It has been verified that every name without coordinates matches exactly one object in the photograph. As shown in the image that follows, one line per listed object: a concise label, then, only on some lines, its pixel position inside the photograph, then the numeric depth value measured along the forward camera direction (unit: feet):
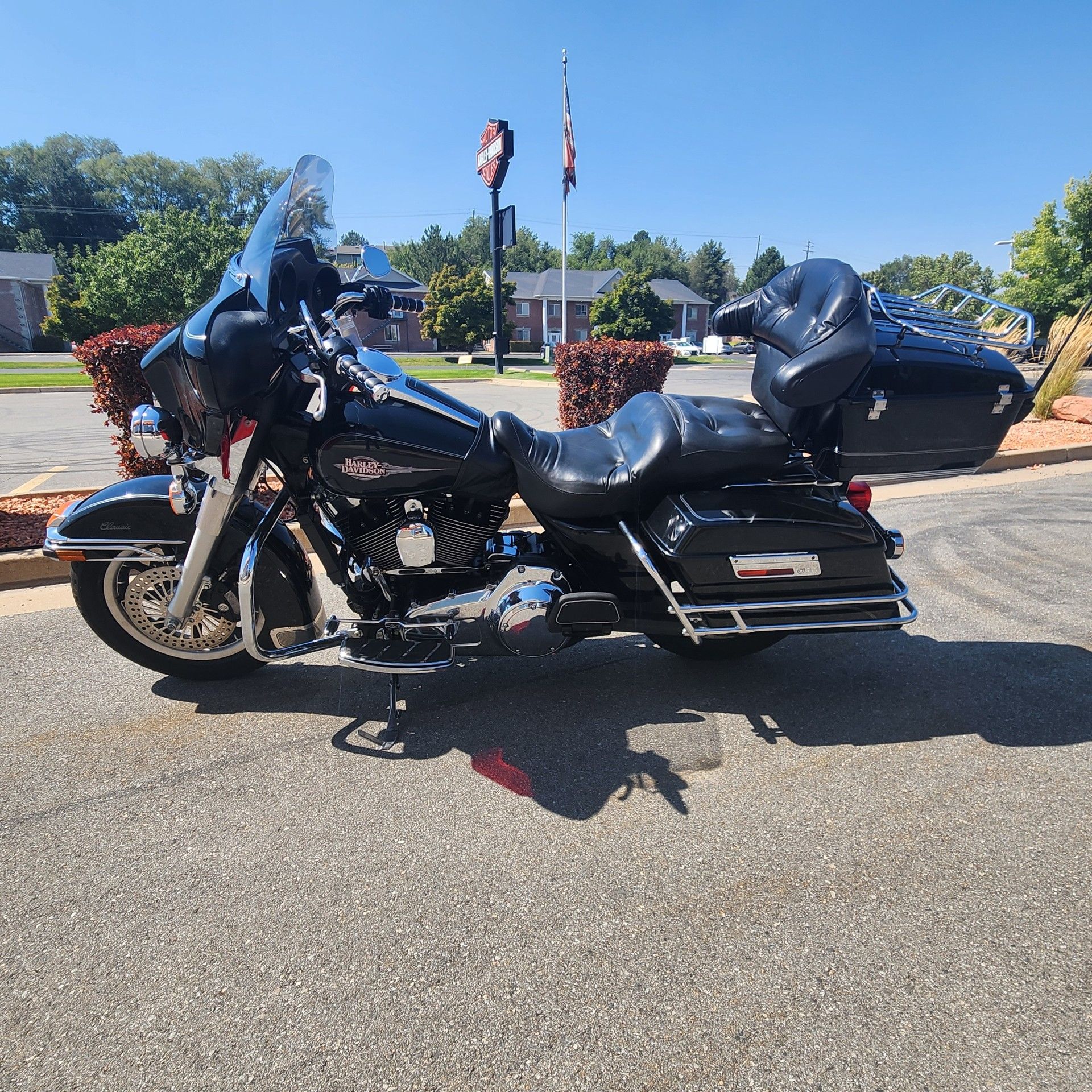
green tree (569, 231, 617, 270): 306.96
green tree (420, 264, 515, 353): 121.70
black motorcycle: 8.01
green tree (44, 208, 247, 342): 99.04
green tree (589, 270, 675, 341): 138.72
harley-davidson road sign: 65.10
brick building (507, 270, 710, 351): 188.34
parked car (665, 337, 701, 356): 149.74
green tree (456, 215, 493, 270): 259.19
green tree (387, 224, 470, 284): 196.75
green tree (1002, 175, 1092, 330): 67.72
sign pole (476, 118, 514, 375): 65.31
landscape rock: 33.45
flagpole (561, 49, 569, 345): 75.51
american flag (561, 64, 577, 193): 75.05
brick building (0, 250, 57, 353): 145.07
